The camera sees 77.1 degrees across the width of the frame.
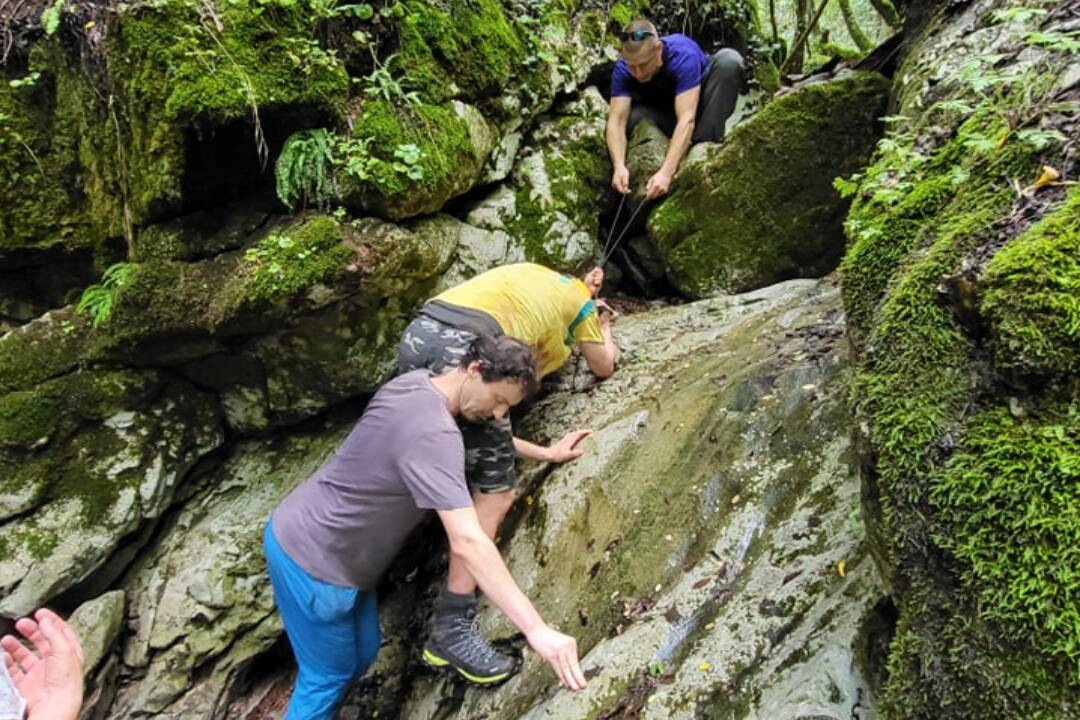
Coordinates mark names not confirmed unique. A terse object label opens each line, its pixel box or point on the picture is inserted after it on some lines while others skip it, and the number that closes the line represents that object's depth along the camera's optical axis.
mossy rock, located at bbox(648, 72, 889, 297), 5.72
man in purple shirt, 6.49
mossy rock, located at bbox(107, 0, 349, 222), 4.44
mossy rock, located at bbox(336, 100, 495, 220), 4.70
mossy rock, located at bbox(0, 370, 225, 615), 4.86
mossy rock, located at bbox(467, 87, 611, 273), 6.14
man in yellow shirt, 3.85
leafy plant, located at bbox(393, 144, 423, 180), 4.78
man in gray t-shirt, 2.82
